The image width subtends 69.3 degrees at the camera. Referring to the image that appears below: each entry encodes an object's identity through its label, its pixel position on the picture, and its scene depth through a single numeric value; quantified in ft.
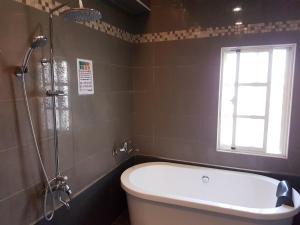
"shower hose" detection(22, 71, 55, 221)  4.54
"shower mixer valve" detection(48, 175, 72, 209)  5.22
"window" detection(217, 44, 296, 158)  7.41
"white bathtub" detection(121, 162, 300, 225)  5.52
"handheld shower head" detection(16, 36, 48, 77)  4.25
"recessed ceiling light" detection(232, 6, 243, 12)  7.23
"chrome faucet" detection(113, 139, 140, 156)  8.09
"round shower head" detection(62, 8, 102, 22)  4.13
